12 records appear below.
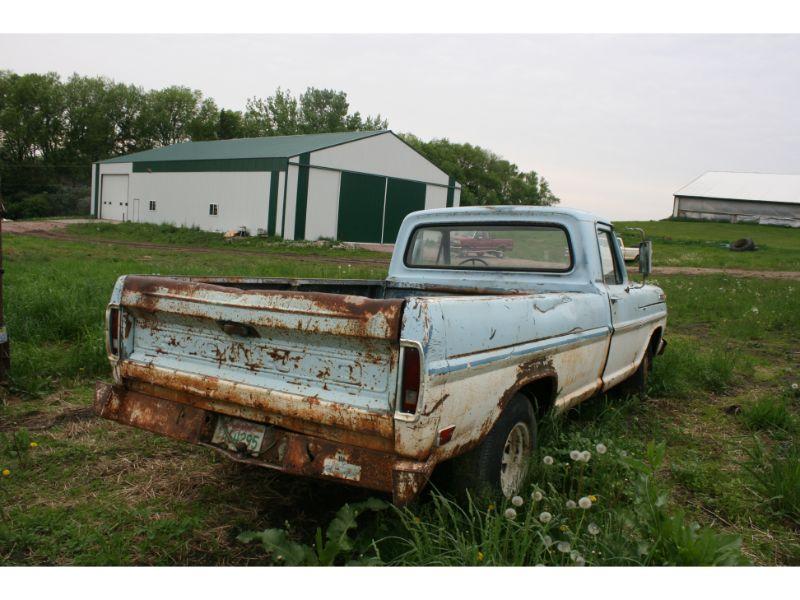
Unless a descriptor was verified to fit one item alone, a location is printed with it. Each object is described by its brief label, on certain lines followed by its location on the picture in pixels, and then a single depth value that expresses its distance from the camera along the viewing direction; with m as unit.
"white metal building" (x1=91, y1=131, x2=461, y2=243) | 27.19
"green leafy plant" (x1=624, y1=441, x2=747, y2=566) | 2.41
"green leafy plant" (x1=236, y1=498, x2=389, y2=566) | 2.51
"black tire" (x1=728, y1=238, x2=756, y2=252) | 29.22
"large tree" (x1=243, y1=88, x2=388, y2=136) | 72.38
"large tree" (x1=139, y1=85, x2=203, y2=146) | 63.69
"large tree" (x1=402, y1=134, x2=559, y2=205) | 70.69
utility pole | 5.07
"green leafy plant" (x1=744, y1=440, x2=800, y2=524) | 3.46
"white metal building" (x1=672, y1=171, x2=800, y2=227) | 50.17
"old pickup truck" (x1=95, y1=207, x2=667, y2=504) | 2.58
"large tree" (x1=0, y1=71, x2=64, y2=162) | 56.84
